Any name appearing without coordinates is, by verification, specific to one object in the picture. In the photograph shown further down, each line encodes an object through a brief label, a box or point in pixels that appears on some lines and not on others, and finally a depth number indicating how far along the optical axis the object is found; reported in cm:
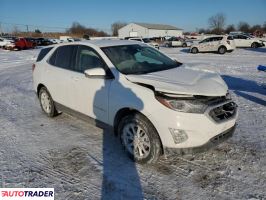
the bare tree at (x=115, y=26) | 10643
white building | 9331
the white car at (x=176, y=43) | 3962
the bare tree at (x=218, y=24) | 10006
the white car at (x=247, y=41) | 3016
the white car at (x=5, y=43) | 3408
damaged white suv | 347
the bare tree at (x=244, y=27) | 10119
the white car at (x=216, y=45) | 2353
